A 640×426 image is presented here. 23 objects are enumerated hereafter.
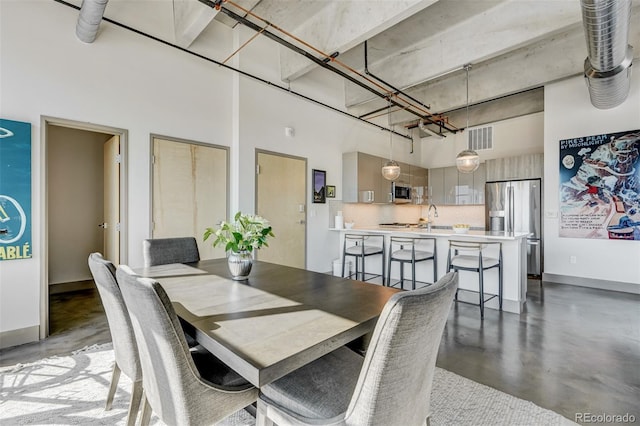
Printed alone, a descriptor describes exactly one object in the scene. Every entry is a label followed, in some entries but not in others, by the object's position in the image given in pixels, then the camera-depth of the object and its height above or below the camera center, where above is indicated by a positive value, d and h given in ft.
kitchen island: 11.77 -2.47
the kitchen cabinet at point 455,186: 22.03 +2.11
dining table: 3.23 -1.47
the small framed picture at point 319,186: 17.57 +1.59
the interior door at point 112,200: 11.49 +0.51
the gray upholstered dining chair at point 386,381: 2.75 -1.84
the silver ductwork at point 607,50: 7.62 +5.19
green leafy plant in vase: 6.29 -0.57
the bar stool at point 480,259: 11.51 -1.86
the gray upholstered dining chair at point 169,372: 3.34 -1.95
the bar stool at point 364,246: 15.56 -1.83
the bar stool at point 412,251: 13.37 -1.81
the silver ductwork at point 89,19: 8.53 +5.85
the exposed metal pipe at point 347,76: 9.27 +6.39
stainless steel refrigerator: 18.03 +0.17
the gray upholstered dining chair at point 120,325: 4.61 -1.84
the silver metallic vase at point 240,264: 6.30 -1.09
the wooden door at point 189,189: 11.93 +0.99
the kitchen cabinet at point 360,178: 18.69 +2.21
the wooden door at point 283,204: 15.14 +0.46
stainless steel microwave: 21.66 +1.49
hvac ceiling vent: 23.07 +5.83
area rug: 5.78 -3.98
